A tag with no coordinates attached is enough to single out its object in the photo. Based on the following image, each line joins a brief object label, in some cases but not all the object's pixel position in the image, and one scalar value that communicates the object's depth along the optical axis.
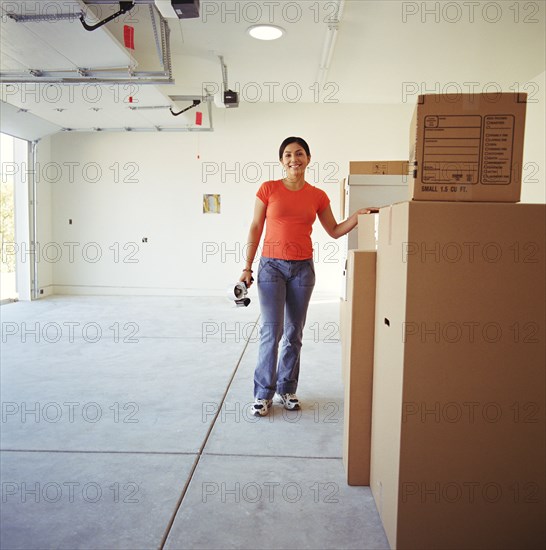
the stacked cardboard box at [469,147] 1.43
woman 2.60
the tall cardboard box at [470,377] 1.40
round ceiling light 4.55
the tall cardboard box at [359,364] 1.86
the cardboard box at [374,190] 3.35
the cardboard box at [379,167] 4.04
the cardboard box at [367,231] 2.31
